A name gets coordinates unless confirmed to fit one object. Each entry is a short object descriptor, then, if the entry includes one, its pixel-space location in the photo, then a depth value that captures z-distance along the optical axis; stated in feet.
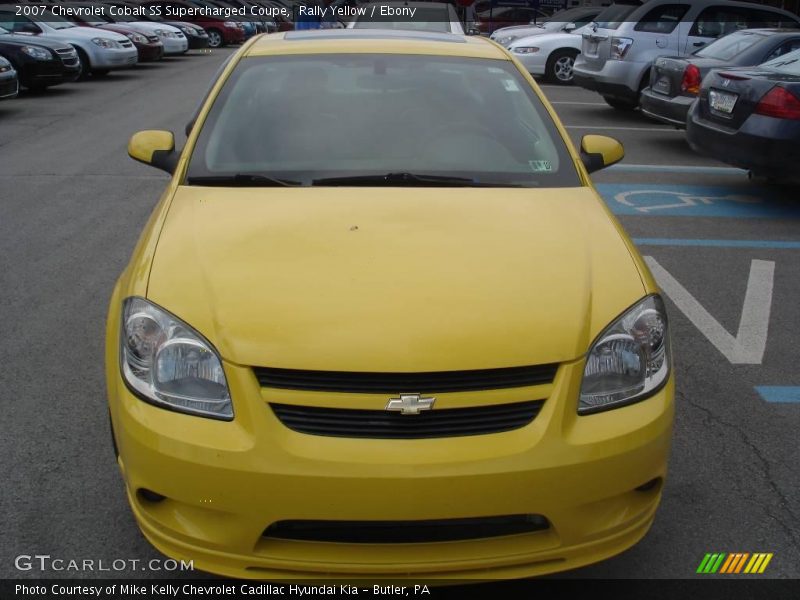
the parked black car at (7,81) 45.01
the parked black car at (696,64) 34.14
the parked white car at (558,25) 67.97
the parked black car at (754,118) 27.22
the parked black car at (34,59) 52.31
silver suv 45.21
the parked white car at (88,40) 62.28
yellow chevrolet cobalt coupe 8.25
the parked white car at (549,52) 61.26
